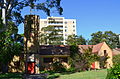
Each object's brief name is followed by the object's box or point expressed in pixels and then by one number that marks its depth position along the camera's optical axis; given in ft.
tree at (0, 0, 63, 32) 56.98
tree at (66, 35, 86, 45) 175.41
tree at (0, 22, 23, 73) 79.28
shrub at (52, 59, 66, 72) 94.32
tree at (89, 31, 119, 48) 185.51
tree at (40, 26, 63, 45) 132.98
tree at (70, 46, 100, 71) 76.44
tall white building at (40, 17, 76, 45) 256.68
